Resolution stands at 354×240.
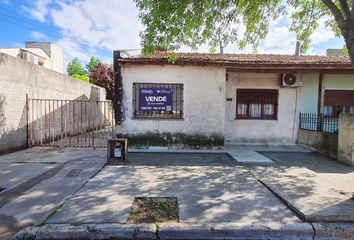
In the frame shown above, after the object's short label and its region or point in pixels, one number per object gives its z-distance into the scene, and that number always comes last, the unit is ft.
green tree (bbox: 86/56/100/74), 184.06
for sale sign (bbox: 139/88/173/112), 33.63
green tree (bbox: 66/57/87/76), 184.75
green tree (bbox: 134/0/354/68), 24.13
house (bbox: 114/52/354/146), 33.37
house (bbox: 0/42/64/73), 67.36
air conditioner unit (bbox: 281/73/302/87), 38.19
